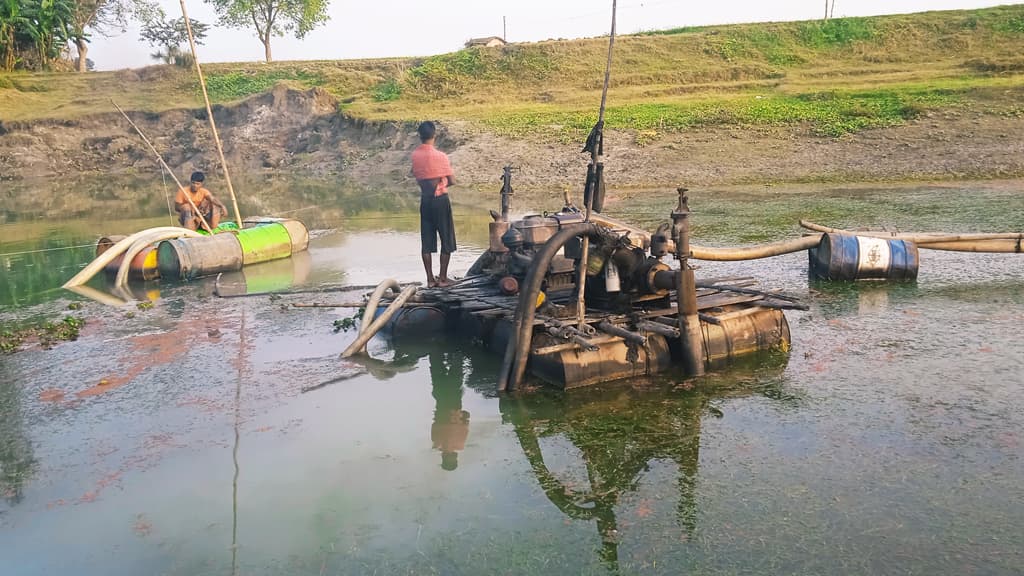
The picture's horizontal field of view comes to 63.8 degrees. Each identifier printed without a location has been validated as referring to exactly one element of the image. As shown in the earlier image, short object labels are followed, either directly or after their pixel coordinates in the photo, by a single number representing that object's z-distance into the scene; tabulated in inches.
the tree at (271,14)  2127.1
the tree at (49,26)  1759.4
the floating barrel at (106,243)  488.4
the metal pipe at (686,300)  251.4
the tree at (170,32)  2034.9
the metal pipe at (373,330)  300.2
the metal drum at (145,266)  462.3
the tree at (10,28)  1706.4
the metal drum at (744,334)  269.7
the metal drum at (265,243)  494.0
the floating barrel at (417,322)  319.6
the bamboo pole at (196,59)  482.6
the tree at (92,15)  2009.1
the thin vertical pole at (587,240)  258.4
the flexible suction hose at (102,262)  459.2
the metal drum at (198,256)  456.4
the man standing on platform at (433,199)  348.8
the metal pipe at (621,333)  251.4
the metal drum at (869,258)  370.6
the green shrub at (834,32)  1336.1
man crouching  506.9
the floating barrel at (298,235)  527.5
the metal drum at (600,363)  250.5
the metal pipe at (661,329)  255.4
